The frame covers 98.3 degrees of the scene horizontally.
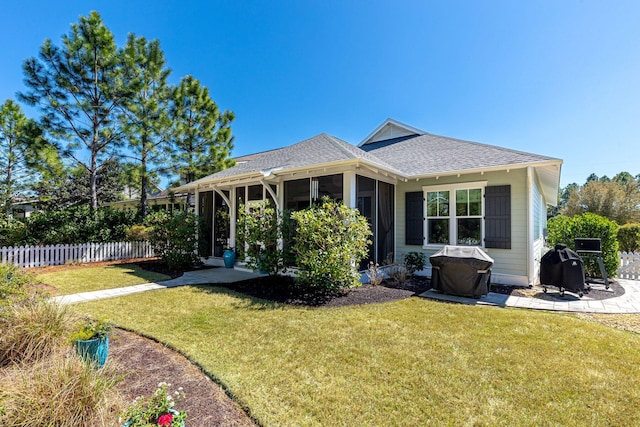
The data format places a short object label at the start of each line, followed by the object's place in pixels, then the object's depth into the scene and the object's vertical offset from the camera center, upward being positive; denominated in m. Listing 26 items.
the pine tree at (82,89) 11.70 +5.54
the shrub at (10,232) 10.66 -0.67
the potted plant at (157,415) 1.72 -1.28
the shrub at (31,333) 2.80 -1.25
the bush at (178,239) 9.48 -0.86
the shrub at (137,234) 12.80 -0.90
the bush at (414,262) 8.66 -1.50
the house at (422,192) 7.41 +0.69
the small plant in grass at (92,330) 2.88 -1.24
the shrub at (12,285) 3.30 -1.01
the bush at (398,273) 7.66 -1.67
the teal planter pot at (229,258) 9.88 -1.55
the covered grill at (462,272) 6.17 -1.31
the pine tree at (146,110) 13.17 +5.12
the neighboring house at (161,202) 18.08 +0.94
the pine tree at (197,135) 15.20 +4.60
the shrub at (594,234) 8.29 -0.62
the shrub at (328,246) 6.04 -0.72
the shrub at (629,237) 12.92 -1.08
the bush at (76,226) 11.12 -0.50
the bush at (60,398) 1.82 -1.28
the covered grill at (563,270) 6.32 -1.30
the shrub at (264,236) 7.23 -0.56
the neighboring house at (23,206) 18.07 +0.59
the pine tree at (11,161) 15.48 +3.17
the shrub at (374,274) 7.30 -1.64
